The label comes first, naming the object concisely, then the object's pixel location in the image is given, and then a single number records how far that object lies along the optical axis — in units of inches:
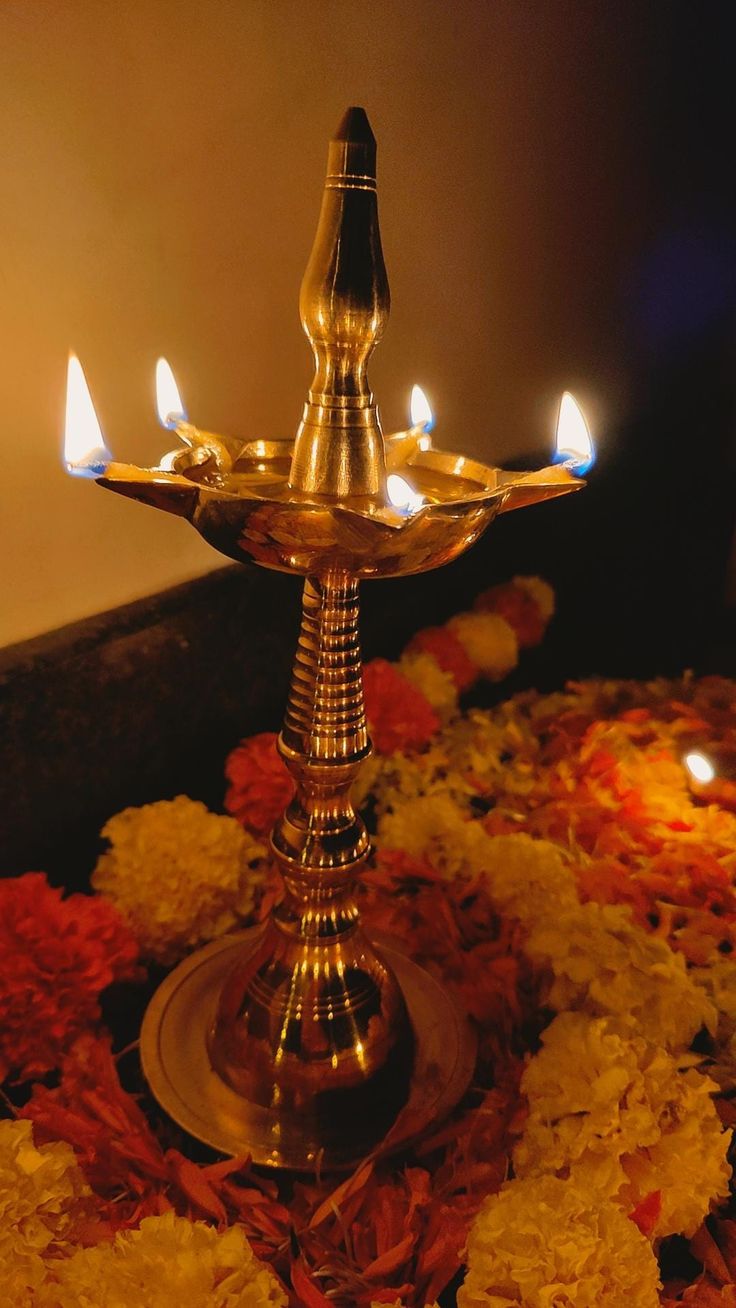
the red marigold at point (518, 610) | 60.7
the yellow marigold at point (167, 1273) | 21.5
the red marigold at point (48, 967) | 29.8
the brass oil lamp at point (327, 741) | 20.9
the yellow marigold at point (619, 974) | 30.2
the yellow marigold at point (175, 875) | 34.8
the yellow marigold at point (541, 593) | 62.2
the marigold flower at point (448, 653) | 55.5
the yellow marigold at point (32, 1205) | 22.7
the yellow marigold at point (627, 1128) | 25.5
